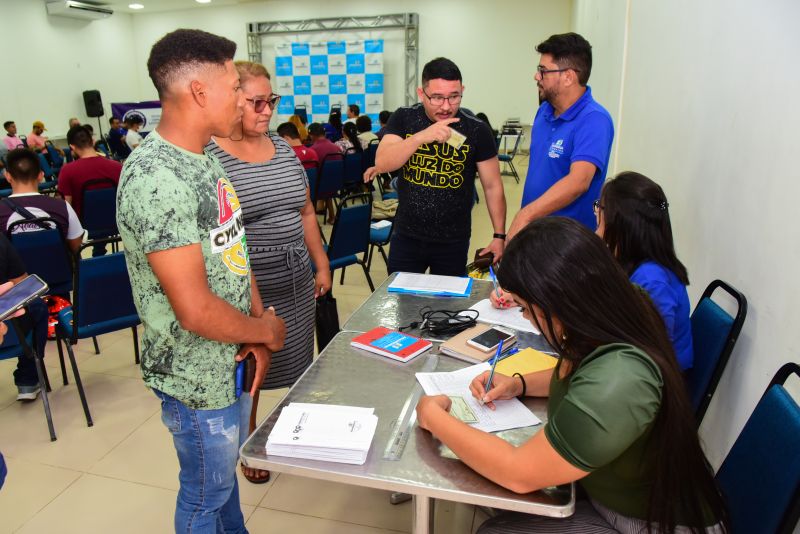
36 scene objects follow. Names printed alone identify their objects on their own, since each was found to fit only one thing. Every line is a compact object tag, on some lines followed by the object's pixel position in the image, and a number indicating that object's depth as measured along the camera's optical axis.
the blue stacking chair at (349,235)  3.22
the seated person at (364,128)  7.16
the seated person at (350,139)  6.82
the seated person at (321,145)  5.83
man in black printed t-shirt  2.19
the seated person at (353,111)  9.21
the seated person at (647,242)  1.47
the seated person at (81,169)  3.94
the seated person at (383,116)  8.79
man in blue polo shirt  2.13
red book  1.51
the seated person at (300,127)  7.34
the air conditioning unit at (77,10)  10.81
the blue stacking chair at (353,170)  6.14
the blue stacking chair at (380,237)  3.86
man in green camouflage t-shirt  1.05
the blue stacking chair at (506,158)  8.44
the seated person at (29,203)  2.91
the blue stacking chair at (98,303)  2.34
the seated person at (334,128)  8.35
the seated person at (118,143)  9.89
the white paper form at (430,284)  2.00
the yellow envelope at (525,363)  1.42
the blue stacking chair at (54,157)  8.22
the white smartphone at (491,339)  1.55
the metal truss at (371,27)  11.28
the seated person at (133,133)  9.40
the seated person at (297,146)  5.37
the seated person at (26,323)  2.13
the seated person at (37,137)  9.30
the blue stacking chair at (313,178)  5.19
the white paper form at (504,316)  1.71
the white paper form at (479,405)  1.20
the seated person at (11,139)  8.82
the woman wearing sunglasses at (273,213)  1.74
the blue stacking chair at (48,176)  6.58
